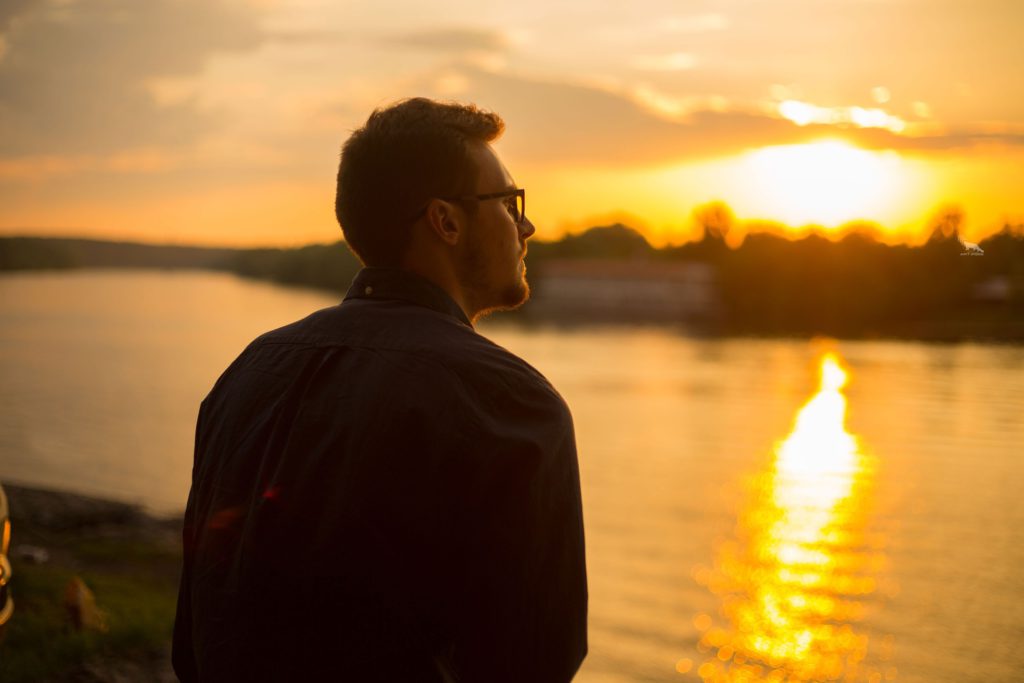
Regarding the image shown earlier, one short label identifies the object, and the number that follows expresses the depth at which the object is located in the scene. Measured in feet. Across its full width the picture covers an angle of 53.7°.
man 4.59
